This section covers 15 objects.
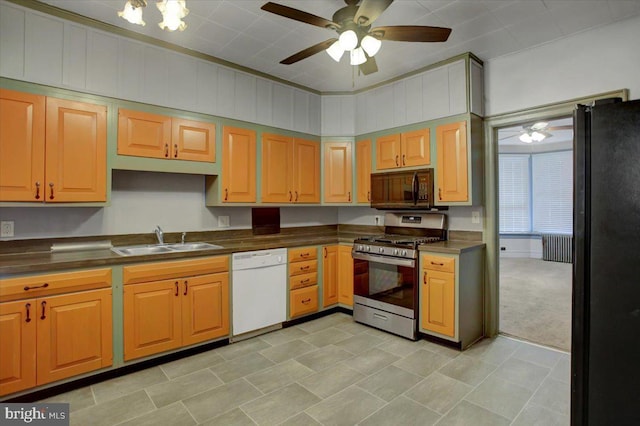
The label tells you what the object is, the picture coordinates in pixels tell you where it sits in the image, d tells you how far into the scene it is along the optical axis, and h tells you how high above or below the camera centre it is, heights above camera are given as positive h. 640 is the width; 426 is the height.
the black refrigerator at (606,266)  0.92 -0.15
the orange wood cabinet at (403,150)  3.62 +0.75
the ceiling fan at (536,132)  5.35 +1.42
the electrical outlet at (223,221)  3.73 -0.08
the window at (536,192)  7.44 +0.51
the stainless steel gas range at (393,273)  3.32 -0.63
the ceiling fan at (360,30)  2.03 +1.22
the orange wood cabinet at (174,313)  2.63 -0.85
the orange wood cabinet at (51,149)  2.33 +0.49
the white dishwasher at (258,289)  3.25 -0.77
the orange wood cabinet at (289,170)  3.81 +0.54
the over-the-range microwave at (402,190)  3.58 +0.28
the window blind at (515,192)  7.83 +0.54
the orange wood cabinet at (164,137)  2.84 +0.72
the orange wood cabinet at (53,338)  2.14 -0.86
